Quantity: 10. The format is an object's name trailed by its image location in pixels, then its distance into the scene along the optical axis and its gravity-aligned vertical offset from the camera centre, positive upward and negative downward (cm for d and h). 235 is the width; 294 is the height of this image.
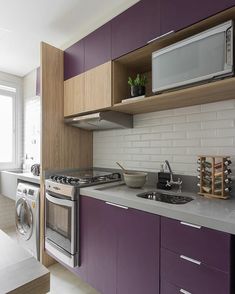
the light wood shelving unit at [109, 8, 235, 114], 133 +43
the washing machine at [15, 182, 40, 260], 236 -87
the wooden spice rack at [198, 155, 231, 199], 146 -23
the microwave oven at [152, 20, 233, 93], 125 +58
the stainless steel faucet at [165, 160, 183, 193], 180 -33
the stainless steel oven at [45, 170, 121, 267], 187 -68
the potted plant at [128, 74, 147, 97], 181 +52
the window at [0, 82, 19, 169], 357 +29
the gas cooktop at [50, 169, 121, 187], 196 -35
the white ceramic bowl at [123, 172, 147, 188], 186 -32
